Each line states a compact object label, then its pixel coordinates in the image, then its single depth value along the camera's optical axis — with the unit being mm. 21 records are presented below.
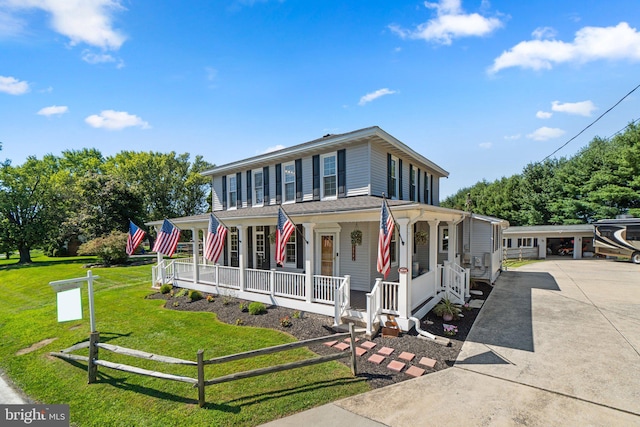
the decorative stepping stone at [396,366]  5495
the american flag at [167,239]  10898
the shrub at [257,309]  9008
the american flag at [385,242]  6453
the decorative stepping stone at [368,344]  6480
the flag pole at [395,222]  6548
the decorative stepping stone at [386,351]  6121
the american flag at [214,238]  9758
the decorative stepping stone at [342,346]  6500
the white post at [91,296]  6117
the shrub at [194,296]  10828
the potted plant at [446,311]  8117
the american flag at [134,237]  11000
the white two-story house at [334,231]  7977
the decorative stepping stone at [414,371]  5312
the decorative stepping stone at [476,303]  9789
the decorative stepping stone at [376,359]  5798
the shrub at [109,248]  21609
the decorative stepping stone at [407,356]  5875
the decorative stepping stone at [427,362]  5652
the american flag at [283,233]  8188
